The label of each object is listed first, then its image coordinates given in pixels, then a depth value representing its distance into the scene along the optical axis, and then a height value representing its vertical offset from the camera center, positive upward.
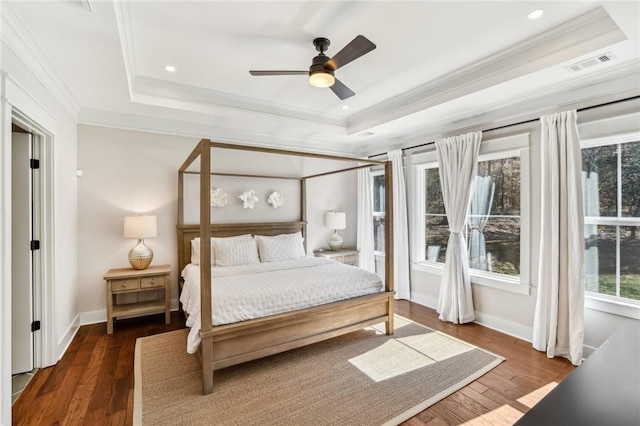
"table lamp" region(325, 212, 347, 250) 5.27 -0.15
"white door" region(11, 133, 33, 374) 2.62 -0.34
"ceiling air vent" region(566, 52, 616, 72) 2.32 +1.17
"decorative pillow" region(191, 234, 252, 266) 3.97 -0.48
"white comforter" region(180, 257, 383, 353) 2.55 -0.71
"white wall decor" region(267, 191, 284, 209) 4.95 +0.24
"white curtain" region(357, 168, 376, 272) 5.47 -0.18
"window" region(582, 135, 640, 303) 2.73 -0.06
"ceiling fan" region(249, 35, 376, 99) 2.10 +1.14
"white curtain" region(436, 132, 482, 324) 3.77 -0.04
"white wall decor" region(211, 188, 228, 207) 4.42 +0.25
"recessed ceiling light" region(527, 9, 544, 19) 2.12 +1.39
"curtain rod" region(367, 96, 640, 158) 2.70 +0.97
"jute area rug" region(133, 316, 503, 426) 2.14 -1.40
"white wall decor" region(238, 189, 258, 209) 4.69 +0.24
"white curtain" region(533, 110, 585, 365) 2.85 -0.33
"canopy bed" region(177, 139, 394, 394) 2.35 -0.93
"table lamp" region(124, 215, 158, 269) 3.69 -0.22
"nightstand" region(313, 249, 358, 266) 5.17 -0.71
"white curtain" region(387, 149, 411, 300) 4.73 -0.26
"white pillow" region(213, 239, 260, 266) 3.93 -0.50
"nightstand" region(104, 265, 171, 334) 3.51 -0.86
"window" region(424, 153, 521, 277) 3.57 -0.07
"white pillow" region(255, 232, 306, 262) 4.30 -0.49
